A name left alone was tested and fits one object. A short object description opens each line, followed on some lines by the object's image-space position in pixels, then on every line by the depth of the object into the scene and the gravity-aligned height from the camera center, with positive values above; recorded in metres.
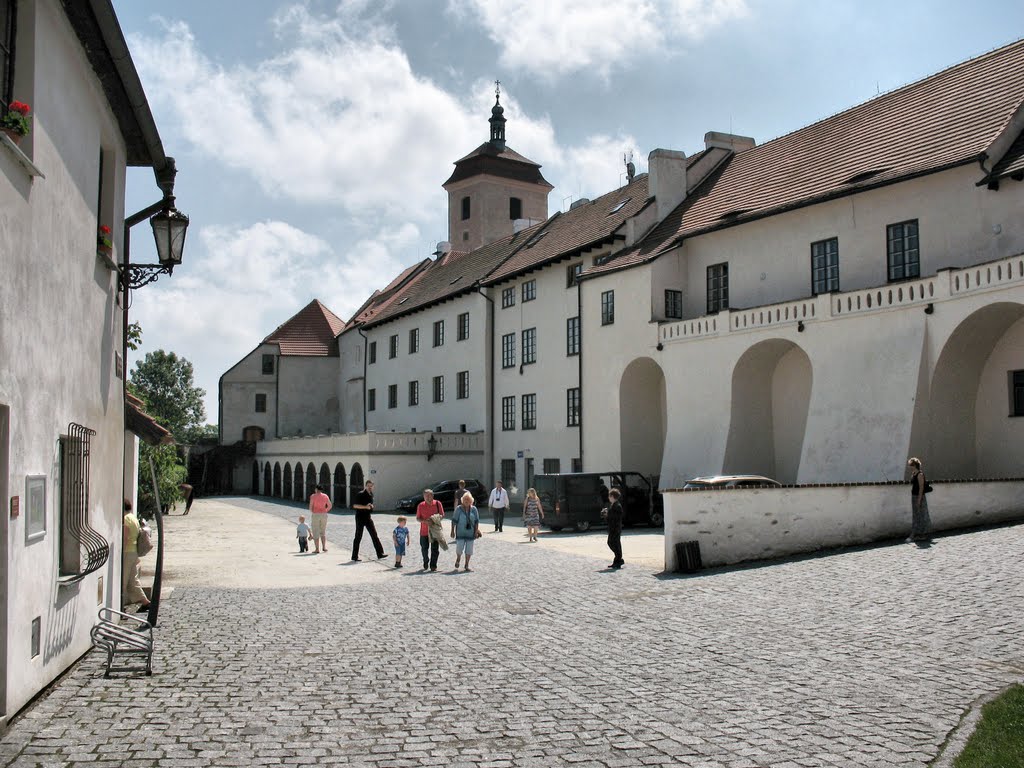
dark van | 26.53 -1.51
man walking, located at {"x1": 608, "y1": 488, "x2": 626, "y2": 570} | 17.47 -1.64
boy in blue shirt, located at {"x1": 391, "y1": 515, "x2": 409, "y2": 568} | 18.81 -1.79
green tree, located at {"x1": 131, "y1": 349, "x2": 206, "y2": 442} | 90.56 +6.42
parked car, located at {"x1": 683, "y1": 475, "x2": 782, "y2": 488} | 21.30 -0.81
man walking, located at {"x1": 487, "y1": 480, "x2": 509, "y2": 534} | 27.47 -1.57
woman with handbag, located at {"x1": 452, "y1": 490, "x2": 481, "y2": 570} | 17.73 -1.46
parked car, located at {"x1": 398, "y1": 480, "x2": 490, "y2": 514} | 37.47 -1.82
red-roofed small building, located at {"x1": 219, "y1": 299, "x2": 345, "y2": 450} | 62.59 +3.91
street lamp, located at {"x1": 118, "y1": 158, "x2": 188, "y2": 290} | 11.59 +2.64
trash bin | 16.45 -1.96
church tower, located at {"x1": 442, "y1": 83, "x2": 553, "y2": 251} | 64.88 +18.04
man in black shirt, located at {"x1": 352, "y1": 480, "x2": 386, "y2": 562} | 20.14 -1.43
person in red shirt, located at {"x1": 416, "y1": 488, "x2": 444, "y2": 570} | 18.28 -1.40
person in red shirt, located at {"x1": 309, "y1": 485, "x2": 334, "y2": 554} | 22.77 -1.52
